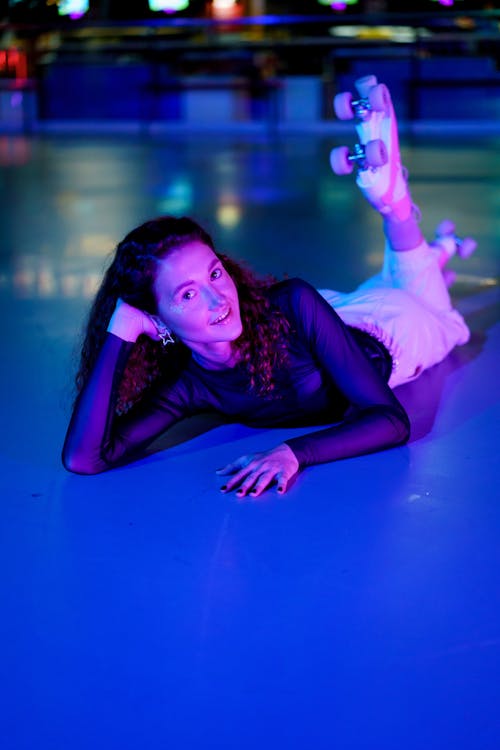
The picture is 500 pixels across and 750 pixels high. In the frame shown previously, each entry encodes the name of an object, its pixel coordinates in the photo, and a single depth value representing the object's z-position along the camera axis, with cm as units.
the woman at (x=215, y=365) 174
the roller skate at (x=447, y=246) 273
